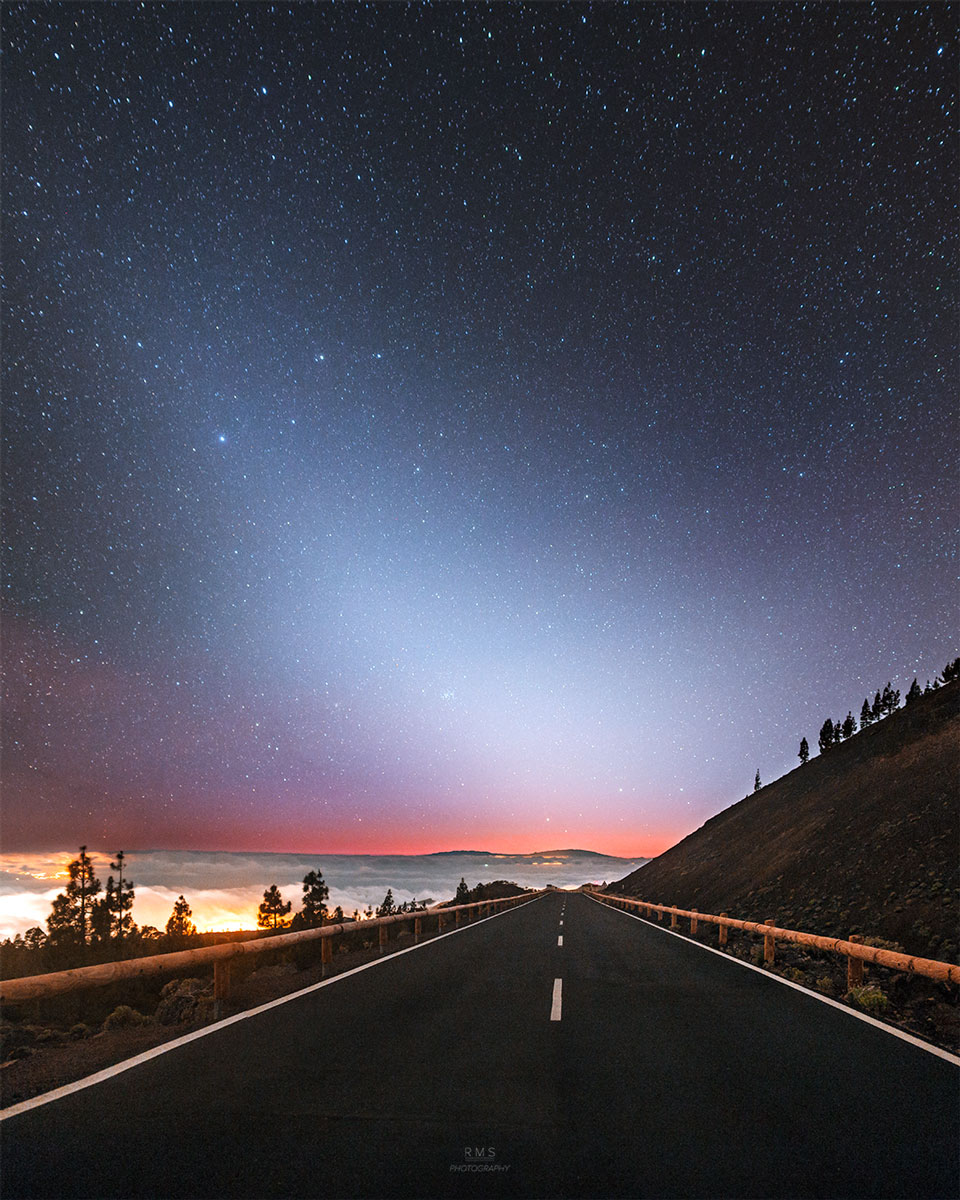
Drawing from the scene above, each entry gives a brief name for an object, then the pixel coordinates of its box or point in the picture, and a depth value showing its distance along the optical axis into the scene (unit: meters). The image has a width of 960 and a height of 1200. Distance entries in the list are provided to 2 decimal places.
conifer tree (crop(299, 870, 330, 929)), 88.94
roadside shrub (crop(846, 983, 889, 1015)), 8.97
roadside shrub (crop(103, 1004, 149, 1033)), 7.79
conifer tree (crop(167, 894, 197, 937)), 87.56
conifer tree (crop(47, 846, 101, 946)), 64.88
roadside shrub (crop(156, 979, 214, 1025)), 7.82
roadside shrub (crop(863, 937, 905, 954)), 13.18
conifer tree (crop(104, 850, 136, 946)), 72.62
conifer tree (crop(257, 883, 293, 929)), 88.44
